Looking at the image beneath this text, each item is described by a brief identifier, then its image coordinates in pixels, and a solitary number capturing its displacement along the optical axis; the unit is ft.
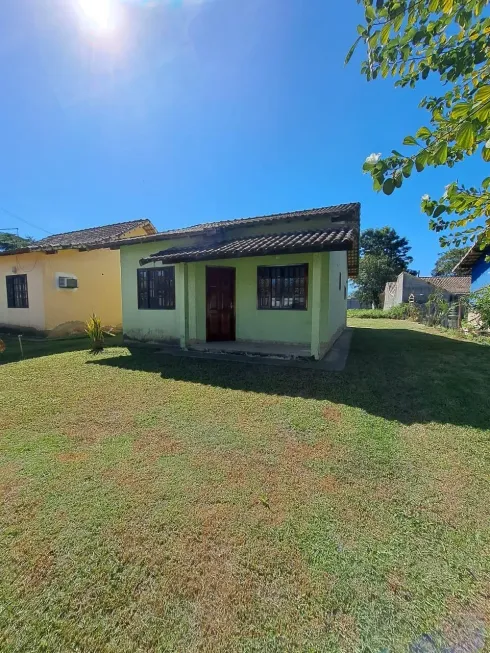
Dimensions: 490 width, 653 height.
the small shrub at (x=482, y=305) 38.58
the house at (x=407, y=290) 102.71
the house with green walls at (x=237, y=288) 26.99
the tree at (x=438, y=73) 4.57
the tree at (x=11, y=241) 102.42
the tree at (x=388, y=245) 164.96
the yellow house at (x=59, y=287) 40.55
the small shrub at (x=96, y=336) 30.30
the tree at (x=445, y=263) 175.21
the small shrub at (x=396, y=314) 70.40
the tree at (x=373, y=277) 137.39
